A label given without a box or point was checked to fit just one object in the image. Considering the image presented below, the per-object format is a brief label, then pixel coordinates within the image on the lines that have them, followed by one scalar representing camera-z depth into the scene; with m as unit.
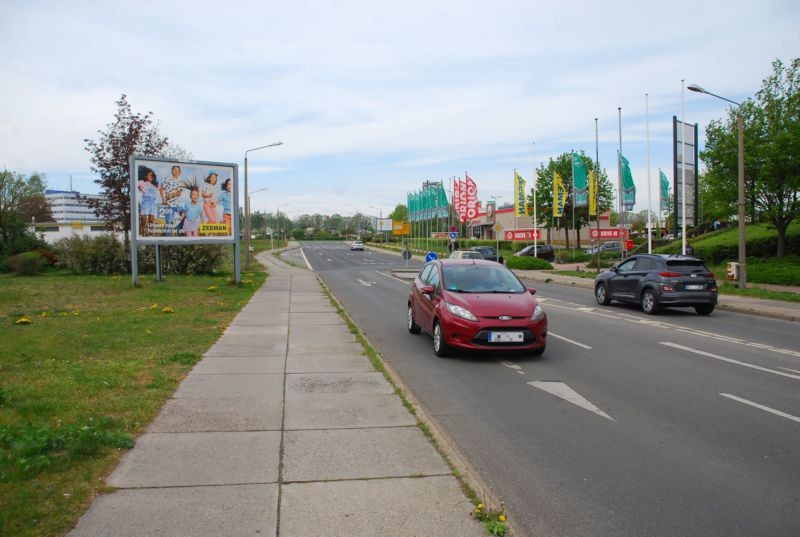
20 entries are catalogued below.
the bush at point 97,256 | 29.81
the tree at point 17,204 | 35.34
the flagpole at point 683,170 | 26.99
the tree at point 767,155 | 25.72
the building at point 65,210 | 163.12
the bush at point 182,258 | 29.59
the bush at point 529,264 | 39.70
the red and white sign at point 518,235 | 64.31
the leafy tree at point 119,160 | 30.58
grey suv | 16.16
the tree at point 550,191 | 56.81
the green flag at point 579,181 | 38.50
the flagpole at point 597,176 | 37.69
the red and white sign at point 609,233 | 64.15
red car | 9.66
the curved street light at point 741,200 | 20.24
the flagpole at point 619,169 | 32.66
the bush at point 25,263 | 29.70
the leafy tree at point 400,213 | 175.38
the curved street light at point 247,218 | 38.81
